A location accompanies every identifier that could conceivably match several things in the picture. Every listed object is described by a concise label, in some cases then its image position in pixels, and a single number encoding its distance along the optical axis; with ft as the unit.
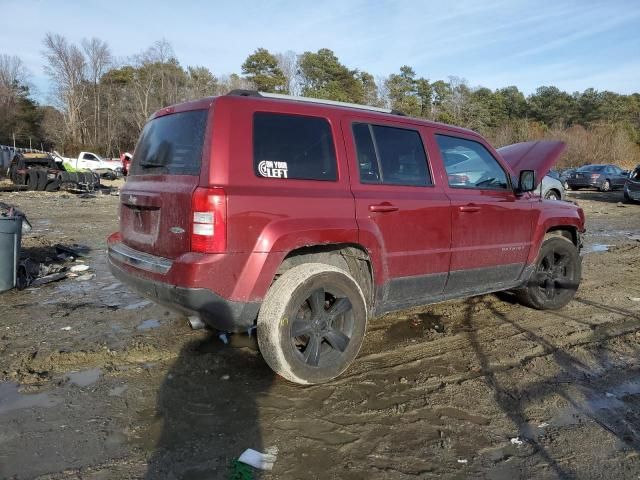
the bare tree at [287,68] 174.91
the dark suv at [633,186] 63.46
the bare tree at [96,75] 174.19
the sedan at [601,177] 86.48
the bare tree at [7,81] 176.96
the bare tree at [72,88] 167.63
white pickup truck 106.32
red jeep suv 10.48
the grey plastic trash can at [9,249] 18.60
